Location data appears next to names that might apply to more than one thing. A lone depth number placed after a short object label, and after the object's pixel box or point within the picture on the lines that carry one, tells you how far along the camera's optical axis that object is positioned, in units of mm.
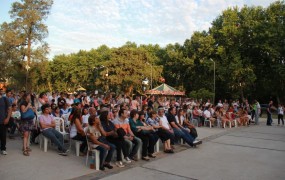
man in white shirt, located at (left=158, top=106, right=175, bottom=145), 8336
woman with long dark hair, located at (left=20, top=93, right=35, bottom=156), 6961
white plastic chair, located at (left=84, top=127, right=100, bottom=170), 6182
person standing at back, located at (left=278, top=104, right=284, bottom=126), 17344
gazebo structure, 24484
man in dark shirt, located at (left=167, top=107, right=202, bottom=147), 8898
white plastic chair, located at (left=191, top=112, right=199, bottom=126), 15709
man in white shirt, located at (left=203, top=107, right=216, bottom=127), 15645
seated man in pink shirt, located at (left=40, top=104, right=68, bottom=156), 7250
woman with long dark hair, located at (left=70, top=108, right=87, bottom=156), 7094
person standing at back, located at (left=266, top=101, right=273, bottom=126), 17062
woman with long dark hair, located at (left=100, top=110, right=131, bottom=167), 6527
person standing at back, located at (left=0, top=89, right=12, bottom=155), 6797
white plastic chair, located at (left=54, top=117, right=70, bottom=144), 8141
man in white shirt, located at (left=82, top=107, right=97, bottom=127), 8181
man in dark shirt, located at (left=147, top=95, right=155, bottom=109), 15921
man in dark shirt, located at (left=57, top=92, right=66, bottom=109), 9943
